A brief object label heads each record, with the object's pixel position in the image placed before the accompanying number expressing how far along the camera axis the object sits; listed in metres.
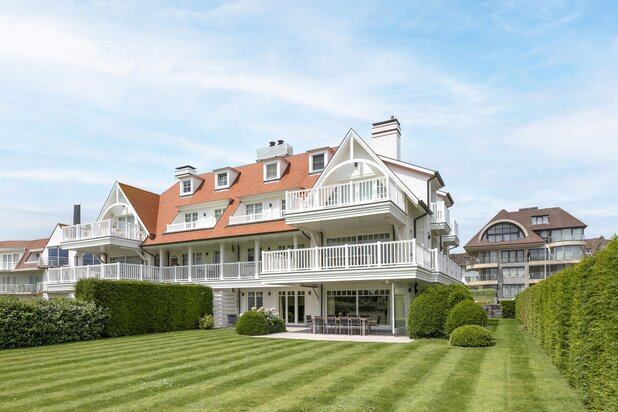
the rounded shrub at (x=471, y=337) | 17.03
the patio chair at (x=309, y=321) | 24.39
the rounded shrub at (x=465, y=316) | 18.72
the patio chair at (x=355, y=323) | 22.14
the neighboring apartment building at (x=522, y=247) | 69.50
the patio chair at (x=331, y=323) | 22.71
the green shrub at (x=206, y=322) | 27.67
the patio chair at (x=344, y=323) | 22.26
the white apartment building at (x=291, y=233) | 22.62
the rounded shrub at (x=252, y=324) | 22.53
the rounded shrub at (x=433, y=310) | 19.84
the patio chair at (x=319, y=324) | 22.92
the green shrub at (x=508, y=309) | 40.50
